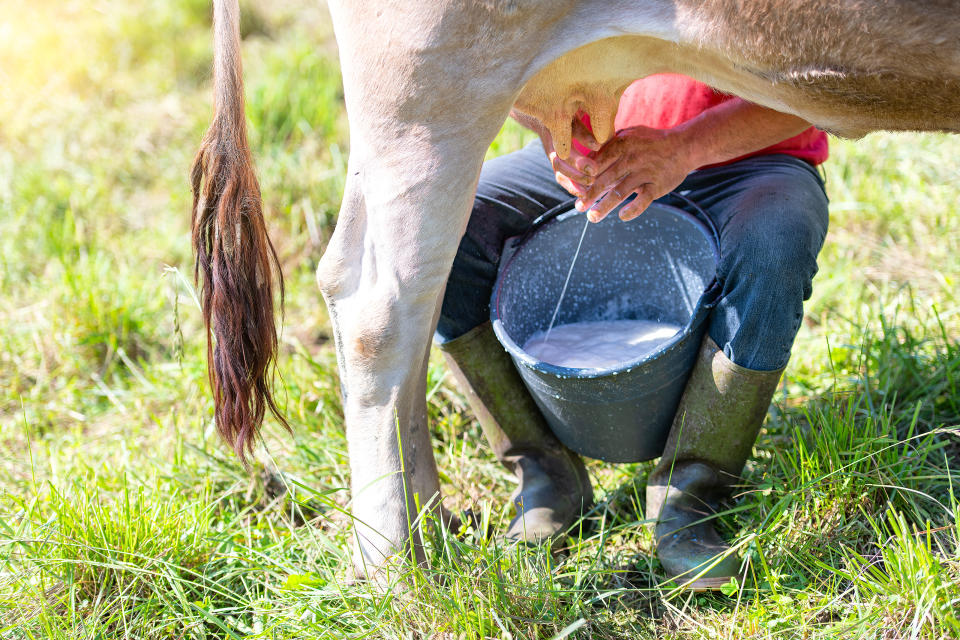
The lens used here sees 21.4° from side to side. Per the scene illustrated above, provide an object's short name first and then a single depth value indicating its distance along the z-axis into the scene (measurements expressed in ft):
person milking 11.90
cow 11.24
